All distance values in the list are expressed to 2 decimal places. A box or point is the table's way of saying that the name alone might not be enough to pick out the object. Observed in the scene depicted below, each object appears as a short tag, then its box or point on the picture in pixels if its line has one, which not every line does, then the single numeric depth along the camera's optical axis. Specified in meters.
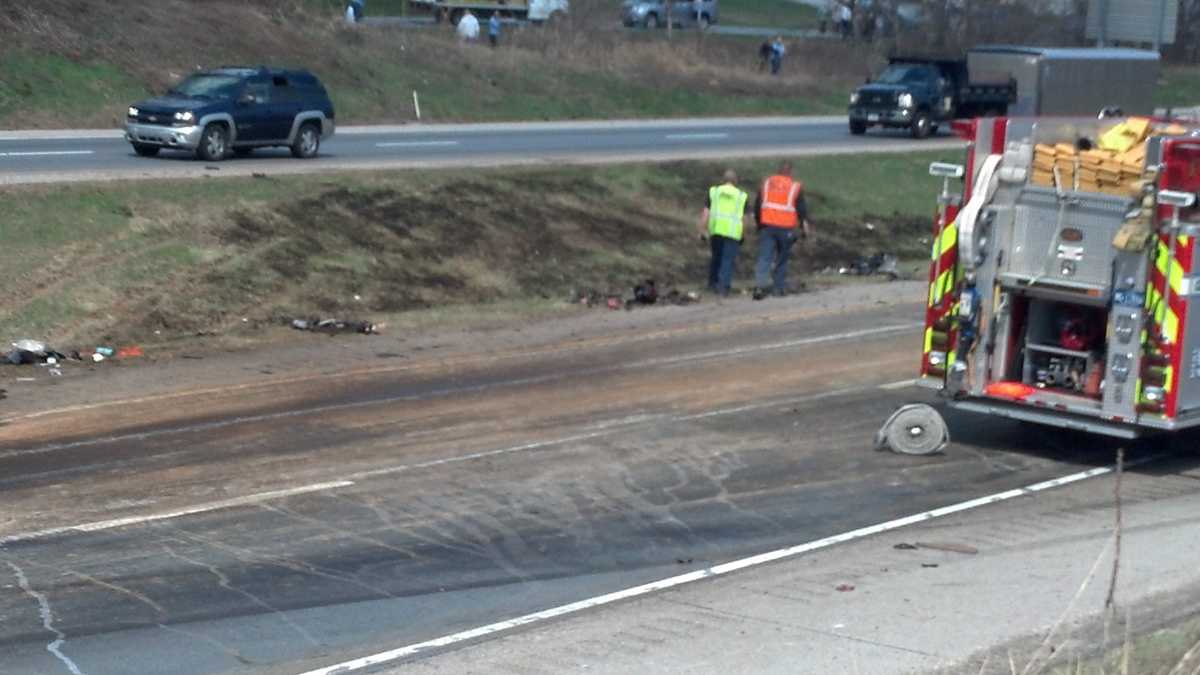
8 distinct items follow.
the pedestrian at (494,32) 62.19
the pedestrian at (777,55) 68.88
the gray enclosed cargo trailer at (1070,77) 46.53
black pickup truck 49.56
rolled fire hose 14.80
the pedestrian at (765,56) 69.75
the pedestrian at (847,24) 78.06
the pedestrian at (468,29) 61.12
